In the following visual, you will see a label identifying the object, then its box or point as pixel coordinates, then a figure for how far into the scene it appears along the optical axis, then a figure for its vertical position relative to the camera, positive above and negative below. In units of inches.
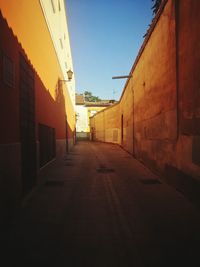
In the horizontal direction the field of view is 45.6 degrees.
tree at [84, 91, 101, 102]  3251.7 +454.3
